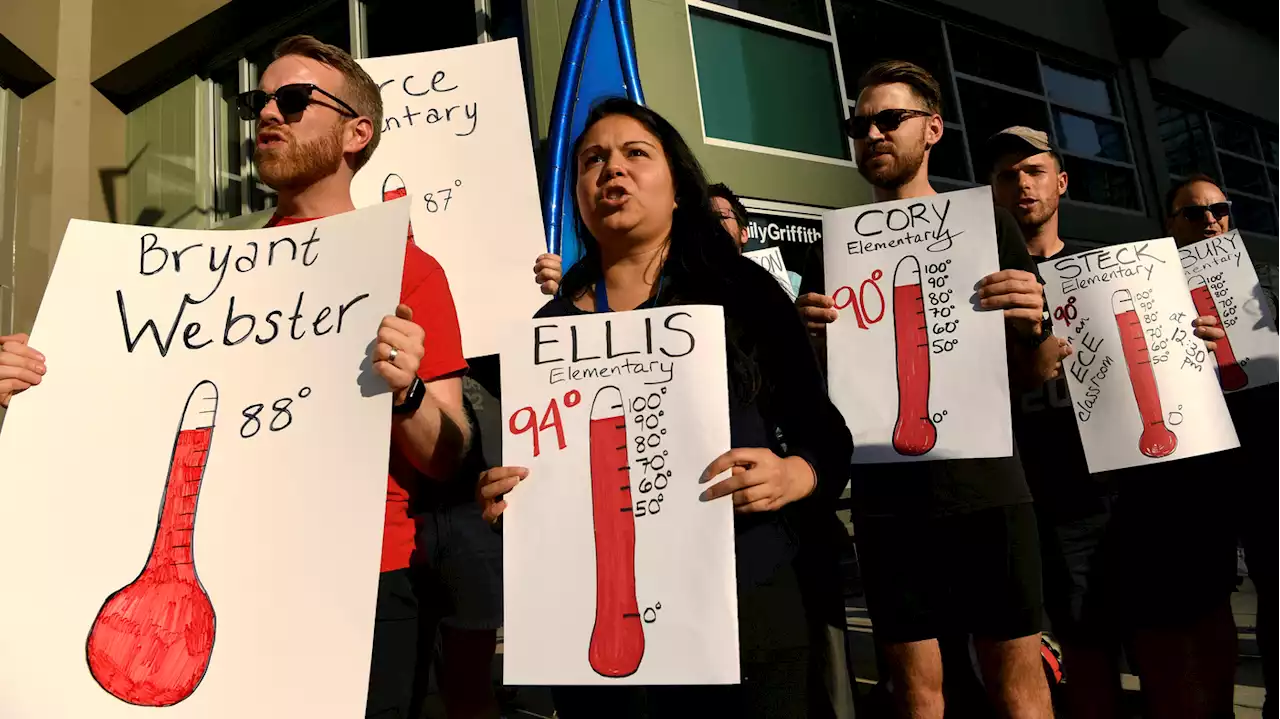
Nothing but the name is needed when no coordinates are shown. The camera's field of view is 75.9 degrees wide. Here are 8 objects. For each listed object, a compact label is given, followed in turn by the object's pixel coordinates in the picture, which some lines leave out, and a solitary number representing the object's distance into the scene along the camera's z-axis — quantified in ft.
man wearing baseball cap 7.07
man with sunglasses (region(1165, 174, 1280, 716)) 7.97
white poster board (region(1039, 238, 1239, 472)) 6.42
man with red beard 3.93
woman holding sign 3.74
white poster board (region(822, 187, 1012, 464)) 5.08
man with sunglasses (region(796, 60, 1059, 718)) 5.83
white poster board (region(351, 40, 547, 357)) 6.34
